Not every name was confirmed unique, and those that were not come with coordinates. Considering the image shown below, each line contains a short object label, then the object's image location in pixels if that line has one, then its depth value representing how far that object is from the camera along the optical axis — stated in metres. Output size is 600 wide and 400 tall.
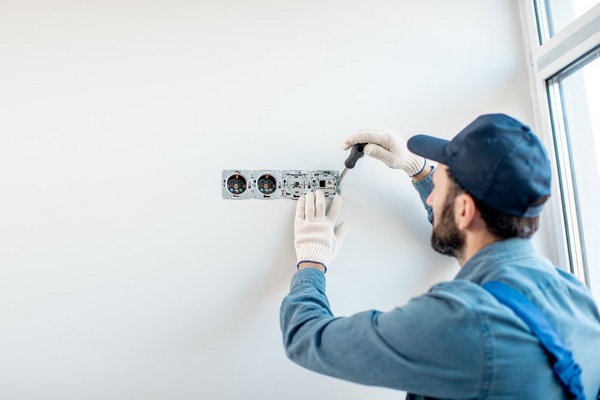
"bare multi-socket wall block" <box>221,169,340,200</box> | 1.27
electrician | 0.72
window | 1.27
